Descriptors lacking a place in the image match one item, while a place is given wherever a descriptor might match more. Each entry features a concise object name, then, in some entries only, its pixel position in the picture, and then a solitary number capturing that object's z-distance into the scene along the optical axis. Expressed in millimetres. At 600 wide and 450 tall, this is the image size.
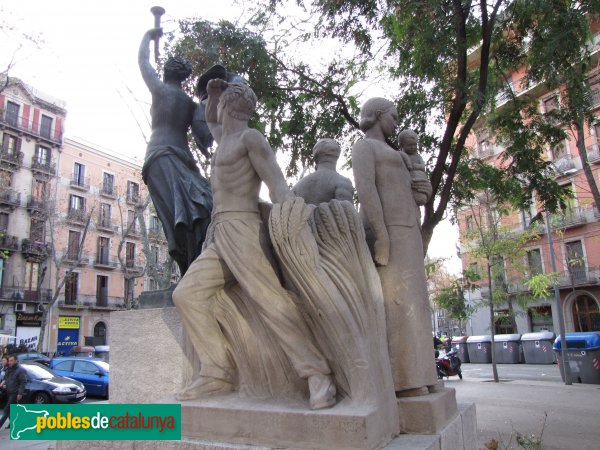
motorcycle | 14879
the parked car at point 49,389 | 12055
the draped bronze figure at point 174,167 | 3877
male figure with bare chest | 2840
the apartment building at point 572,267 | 26391
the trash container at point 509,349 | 22453
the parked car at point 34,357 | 16781
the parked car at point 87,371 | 14455
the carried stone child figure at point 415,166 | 3525
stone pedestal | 2398
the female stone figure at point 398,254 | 3053
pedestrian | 9352
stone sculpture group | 2697
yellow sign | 32344
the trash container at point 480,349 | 23719
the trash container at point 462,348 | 24859
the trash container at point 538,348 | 21062
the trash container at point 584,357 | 13695
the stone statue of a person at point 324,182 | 3566
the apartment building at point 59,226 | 29891
